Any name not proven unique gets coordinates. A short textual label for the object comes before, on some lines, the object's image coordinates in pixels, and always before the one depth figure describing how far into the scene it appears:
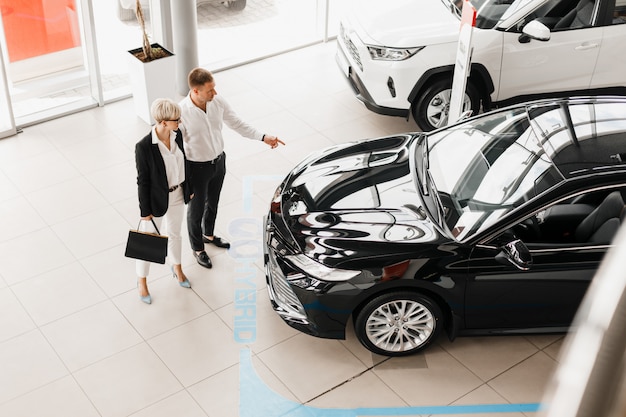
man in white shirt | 5.39
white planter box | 8.02
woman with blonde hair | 5.01
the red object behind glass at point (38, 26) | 7.86
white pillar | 8.46
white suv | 7.45
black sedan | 4.85
